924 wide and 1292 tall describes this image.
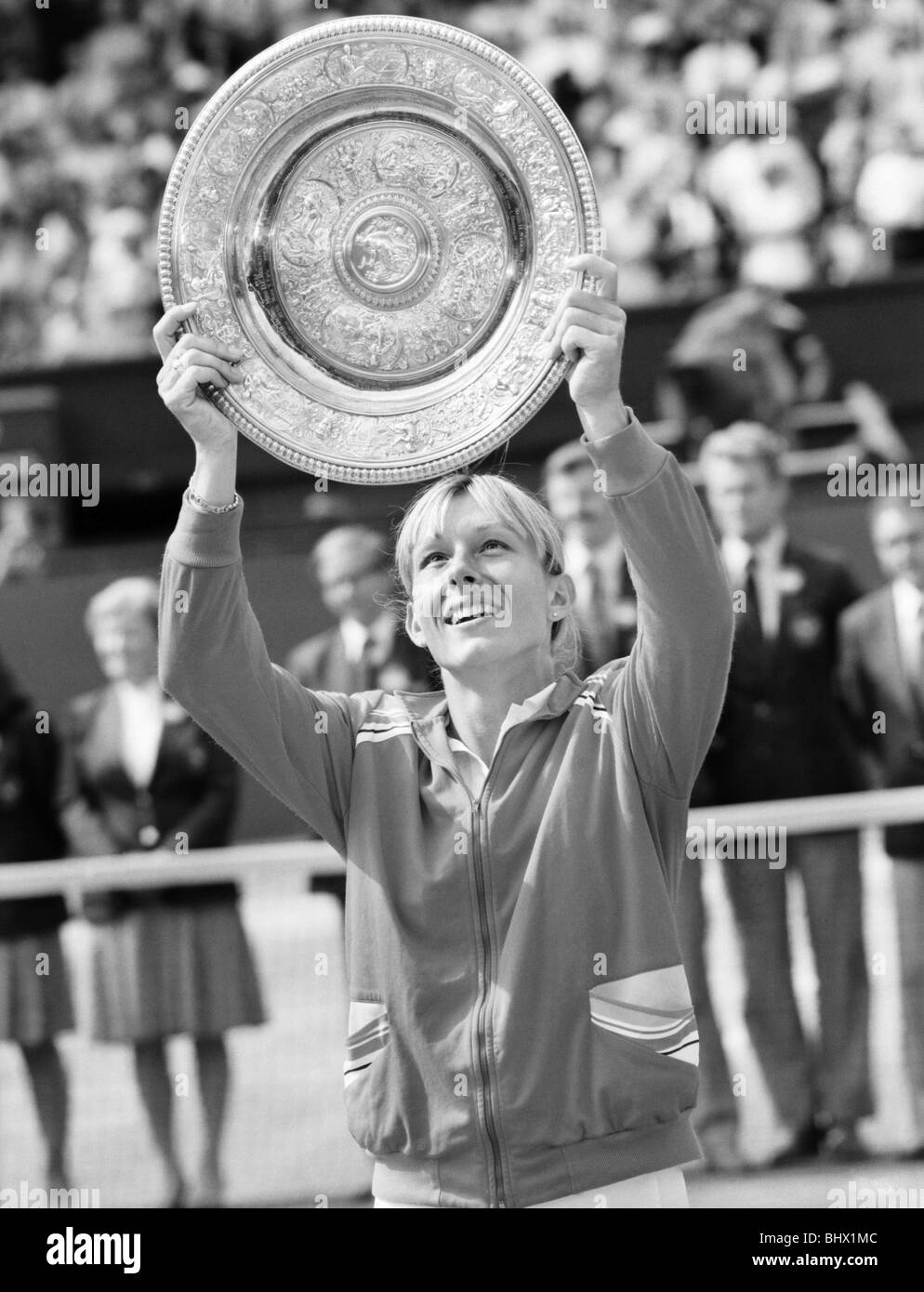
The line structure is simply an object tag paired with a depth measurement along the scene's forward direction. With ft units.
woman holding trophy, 13.85
